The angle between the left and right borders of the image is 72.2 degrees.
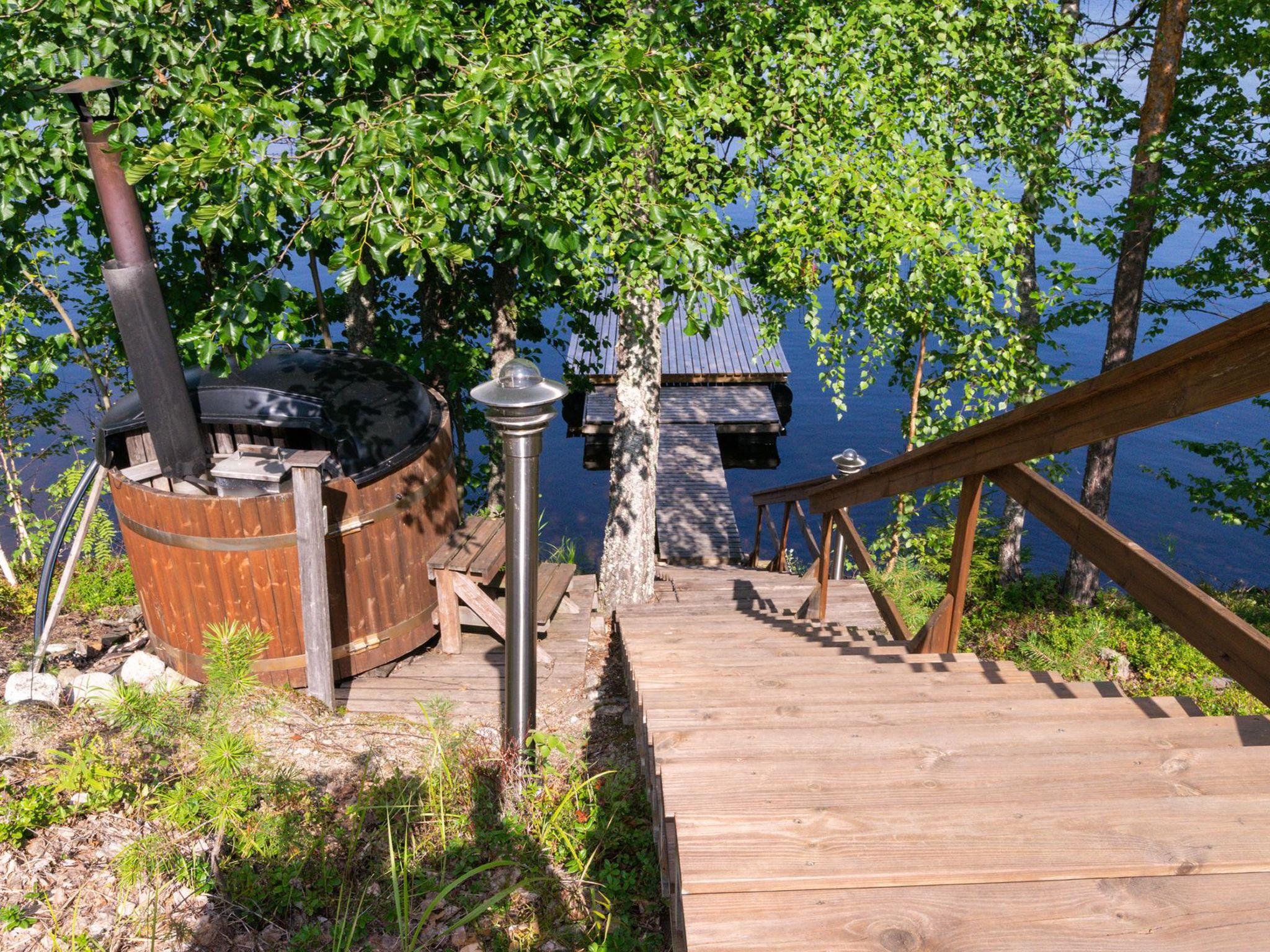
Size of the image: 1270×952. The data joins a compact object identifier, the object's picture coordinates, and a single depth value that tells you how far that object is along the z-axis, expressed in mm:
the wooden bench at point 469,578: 5875
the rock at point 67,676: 5125
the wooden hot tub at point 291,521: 5035
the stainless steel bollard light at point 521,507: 3598
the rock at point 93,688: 4586
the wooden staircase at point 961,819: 1489
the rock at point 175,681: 5258
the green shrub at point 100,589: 7047
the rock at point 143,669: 5371
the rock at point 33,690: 4758
